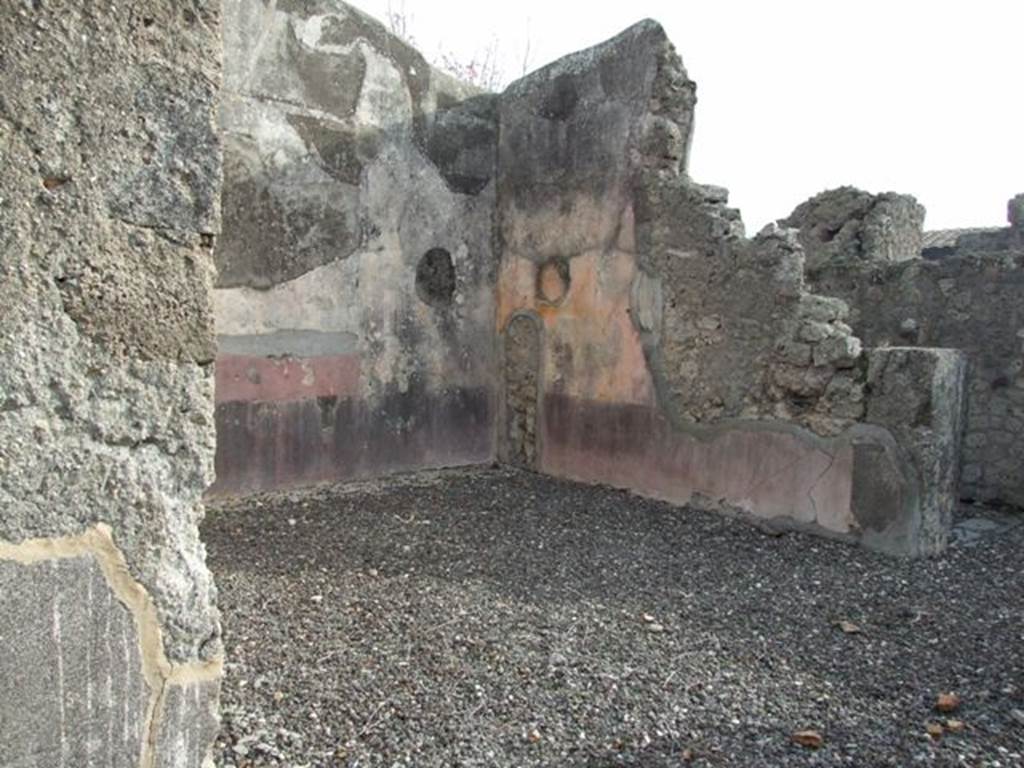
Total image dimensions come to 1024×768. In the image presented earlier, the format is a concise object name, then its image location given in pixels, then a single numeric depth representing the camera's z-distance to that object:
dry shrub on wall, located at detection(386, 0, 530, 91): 15.35
